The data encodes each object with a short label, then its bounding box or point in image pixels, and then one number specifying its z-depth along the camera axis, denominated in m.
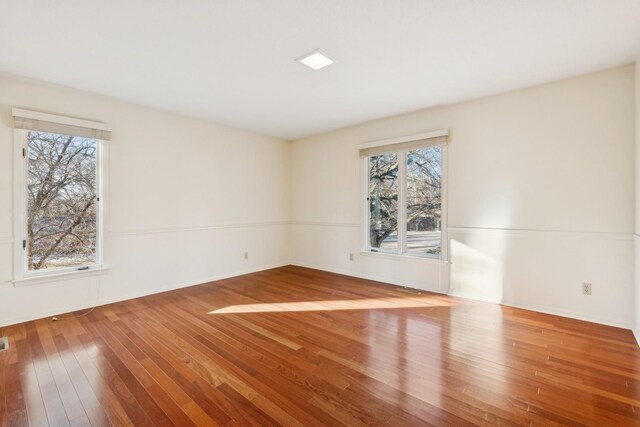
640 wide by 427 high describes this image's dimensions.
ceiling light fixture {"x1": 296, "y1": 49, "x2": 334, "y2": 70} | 2.49
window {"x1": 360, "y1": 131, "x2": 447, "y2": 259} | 3.95
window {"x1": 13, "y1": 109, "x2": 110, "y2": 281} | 2.94
